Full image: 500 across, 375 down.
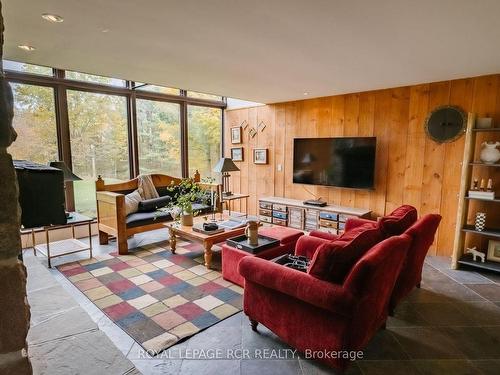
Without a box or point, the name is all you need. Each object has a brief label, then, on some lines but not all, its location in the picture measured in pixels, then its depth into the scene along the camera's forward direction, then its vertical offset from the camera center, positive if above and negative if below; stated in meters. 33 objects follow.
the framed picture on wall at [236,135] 6.35 +0.48
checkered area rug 2.41 -1.37
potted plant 3.99 -0.67
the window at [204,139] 6.25 +0.39
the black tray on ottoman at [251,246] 2.95 -0.90
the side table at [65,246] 3.61 -1.17
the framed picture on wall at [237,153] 6.36 +0.09
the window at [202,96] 6.12 +1.29
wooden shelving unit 3.44 -0.60
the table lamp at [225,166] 4.86 -0.15
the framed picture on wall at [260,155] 5.93 +0.04
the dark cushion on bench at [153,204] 4.59 -0.75
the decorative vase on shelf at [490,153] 3.41 +0.08
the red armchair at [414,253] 2.46 -0.83
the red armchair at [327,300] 1.70 -0.92
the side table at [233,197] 5.68 -0.79
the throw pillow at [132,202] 4.41 -0.70
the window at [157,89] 5.23 +1.26
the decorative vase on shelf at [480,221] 3.53 -0.74
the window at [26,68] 3.98 +1.21
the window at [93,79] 4.52 +1.23
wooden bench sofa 4.00 -0.89
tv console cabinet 4.58 -0.94
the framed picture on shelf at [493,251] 3.58 -1.11
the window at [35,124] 4.07 +0.44
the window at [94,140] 4.63 +0.25
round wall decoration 3.77 +0.47
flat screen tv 4.49 -0.05
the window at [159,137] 5.43 +0.37
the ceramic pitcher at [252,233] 3.03 -0.78
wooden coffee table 3.53 -0.98
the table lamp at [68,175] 3.61 -0.25
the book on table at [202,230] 3.66 -0.92
